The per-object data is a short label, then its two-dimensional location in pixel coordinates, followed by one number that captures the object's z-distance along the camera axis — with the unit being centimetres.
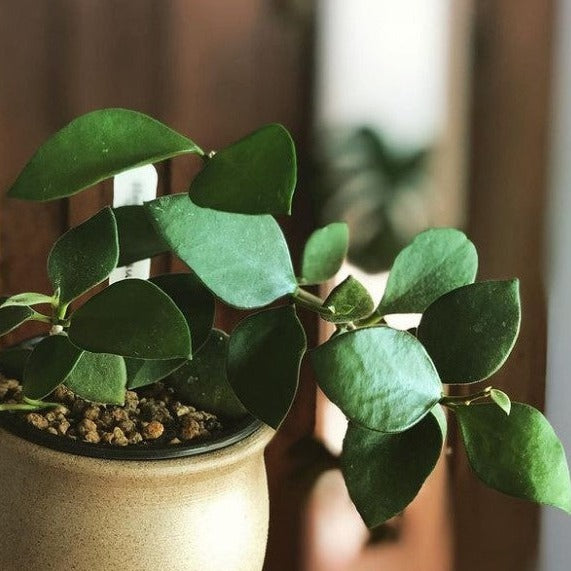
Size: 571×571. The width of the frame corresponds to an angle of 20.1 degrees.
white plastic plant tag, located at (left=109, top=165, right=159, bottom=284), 67
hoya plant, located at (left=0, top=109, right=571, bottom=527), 56
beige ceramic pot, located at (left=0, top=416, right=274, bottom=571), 59
